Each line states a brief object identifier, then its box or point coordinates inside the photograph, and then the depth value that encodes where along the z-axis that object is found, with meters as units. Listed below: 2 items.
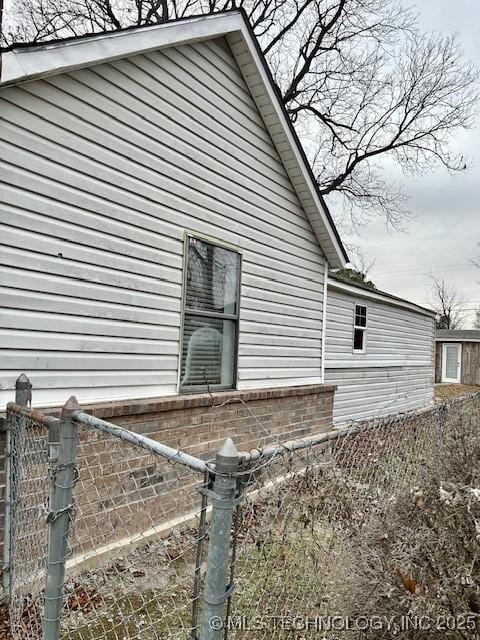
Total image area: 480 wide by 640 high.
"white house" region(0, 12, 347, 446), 3.77
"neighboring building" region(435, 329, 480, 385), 26.94
